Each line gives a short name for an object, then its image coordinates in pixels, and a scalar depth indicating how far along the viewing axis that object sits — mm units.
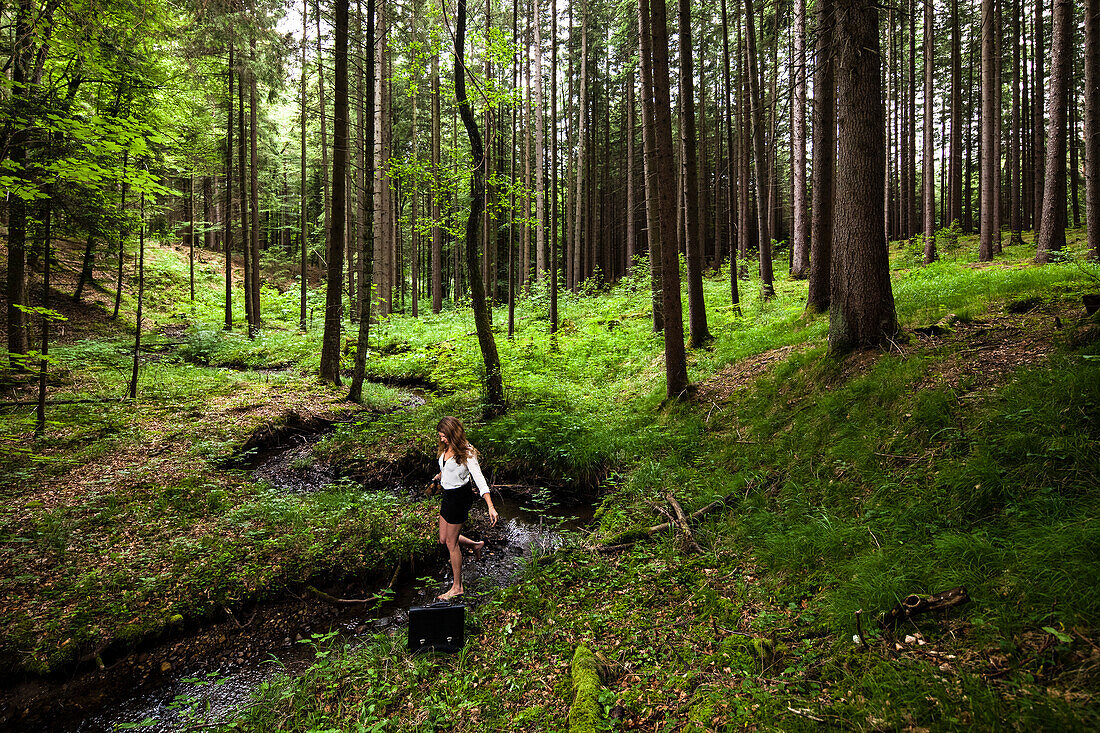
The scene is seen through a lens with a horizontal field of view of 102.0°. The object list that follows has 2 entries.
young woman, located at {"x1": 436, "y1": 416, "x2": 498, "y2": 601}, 5074
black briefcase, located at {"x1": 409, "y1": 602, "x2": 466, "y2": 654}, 4195
